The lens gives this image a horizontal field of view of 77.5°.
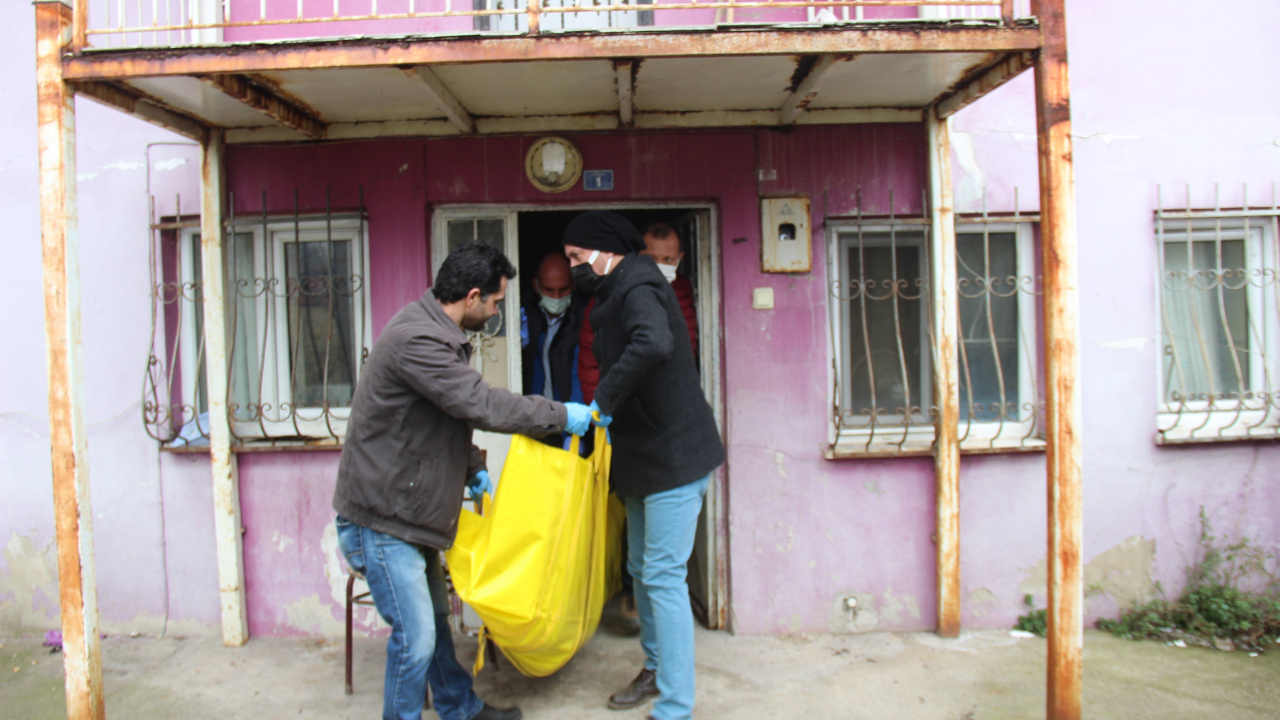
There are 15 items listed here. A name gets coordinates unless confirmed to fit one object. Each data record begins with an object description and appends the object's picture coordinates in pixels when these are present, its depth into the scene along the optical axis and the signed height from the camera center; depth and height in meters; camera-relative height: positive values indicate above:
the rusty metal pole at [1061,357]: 2.85 -0.04
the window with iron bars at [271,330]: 4.08 +0.19
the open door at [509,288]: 4.05 +0.38
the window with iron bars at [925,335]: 4.14 +0.07
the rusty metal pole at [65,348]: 2.90 +0.09
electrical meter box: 3.98 +0.58
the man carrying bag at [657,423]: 3.00 -0.26
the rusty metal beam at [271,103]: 3.20 +1.15
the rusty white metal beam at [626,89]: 3.12 +1.14
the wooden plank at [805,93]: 3.11 +1.14
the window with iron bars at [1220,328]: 4.22 +0.08
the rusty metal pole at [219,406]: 3.91 -0.18
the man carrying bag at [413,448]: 2.71 -0.30
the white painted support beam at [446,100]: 3.11 +1.13
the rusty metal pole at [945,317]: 3.89 +0.16
